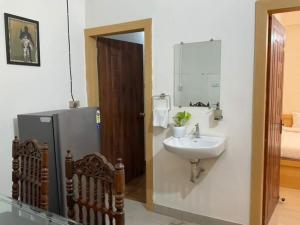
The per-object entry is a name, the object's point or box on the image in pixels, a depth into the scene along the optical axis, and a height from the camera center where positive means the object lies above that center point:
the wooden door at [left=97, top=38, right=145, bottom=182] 3.36 -0.14
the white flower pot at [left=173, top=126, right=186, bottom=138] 2.56 -0.38
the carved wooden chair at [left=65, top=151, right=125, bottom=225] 1.27 -0.49
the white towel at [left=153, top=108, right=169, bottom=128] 2.69 -0.26
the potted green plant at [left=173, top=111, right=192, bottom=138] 2.57 -0.31
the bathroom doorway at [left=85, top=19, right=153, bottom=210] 2.77 +0.27
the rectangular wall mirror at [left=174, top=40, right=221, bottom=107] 2.47 +0.16
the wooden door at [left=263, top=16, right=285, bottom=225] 2.37 -0.25
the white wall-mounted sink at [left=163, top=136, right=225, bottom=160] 2.24 -0.47
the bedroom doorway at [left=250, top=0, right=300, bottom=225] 2.21 -0.13
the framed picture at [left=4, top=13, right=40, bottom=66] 2.44 +0.48
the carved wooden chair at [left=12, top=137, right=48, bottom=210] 1.64 -0.51
